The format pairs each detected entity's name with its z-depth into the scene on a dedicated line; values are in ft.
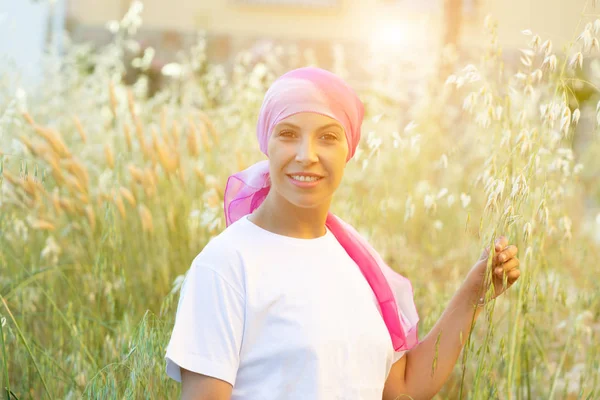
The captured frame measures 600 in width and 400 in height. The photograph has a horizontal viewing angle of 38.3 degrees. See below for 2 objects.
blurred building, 33.68
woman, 5.15
